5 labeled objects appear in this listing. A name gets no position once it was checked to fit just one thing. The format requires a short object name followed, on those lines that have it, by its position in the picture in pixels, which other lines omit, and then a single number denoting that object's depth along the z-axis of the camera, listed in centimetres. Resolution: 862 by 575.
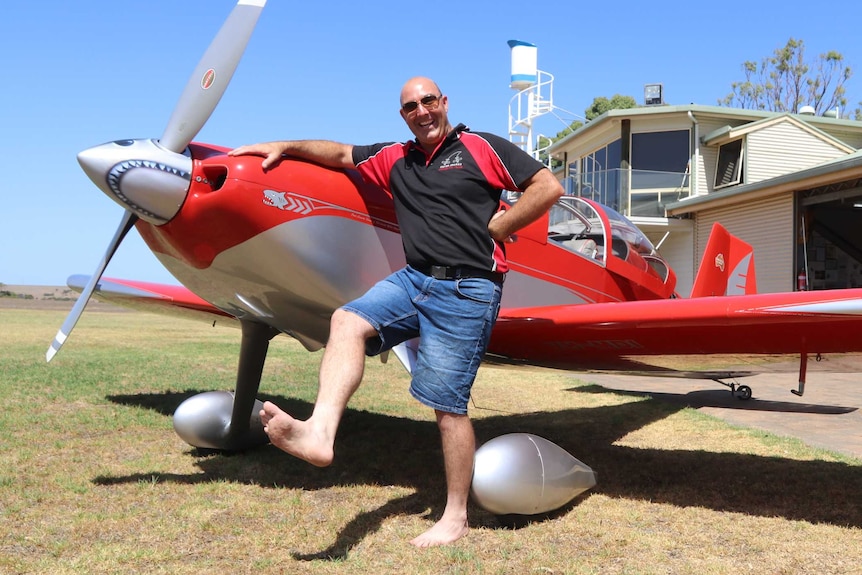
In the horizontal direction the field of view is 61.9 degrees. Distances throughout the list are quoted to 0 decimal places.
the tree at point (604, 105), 4291
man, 315
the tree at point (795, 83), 4072
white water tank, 2644
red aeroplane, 334
